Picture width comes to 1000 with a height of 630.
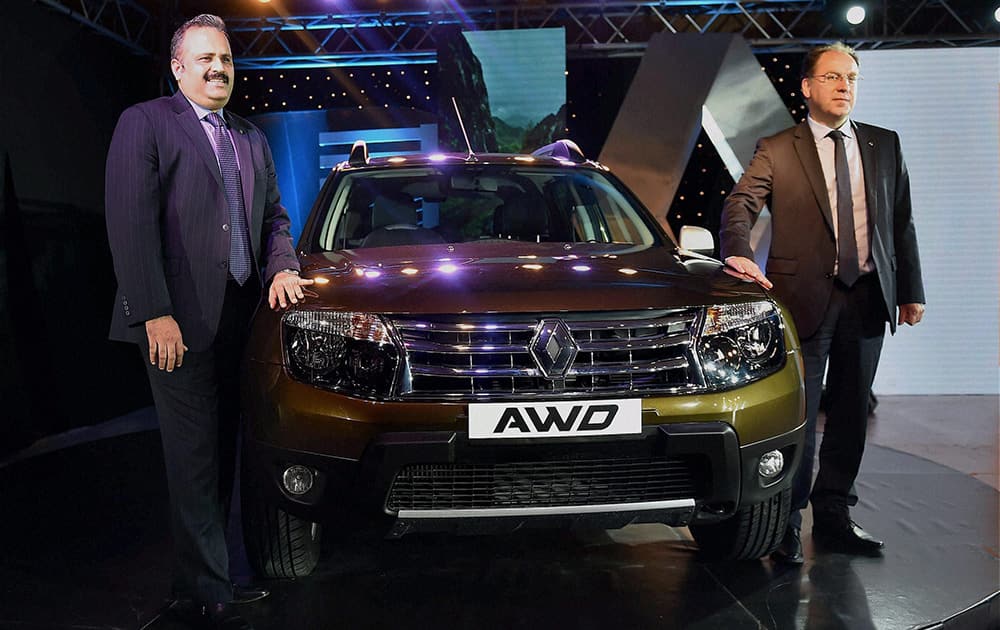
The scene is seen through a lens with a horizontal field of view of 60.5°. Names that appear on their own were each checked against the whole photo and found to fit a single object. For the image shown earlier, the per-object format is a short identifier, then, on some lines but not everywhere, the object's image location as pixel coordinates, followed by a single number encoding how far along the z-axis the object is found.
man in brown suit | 2.76
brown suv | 1.98
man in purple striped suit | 2.08
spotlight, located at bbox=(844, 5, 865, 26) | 7.01
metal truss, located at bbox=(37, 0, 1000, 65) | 7.18
